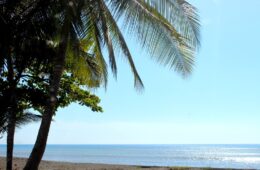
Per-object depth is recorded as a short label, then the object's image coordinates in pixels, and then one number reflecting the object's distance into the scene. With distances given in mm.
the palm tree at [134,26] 9281
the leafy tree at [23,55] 10539
